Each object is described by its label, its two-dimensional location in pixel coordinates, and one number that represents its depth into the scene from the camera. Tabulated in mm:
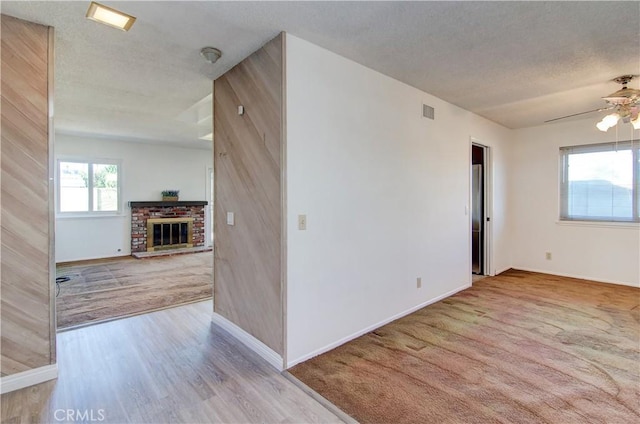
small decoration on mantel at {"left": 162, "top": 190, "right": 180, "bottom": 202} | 7410
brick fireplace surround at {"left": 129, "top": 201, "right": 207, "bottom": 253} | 7004
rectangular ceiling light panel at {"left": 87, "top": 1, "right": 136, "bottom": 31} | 1992
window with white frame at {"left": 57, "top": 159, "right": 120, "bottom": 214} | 6185
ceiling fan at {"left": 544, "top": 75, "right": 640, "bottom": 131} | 3045
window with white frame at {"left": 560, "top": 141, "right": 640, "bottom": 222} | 4566
